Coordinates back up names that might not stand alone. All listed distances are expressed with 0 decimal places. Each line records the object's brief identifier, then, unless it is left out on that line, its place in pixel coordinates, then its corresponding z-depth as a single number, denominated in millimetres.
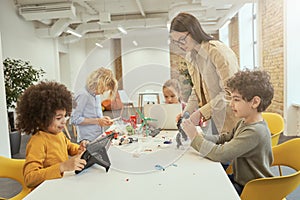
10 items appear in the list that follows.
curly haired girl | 1202
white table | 897
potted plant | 4039
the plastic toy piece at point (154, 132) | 1643
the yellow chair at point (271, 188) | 1080
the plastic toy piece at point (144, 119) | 1492
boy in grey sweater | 1228
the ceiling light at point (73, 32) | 7307
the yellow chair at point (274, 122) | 2070
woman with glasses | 1239
